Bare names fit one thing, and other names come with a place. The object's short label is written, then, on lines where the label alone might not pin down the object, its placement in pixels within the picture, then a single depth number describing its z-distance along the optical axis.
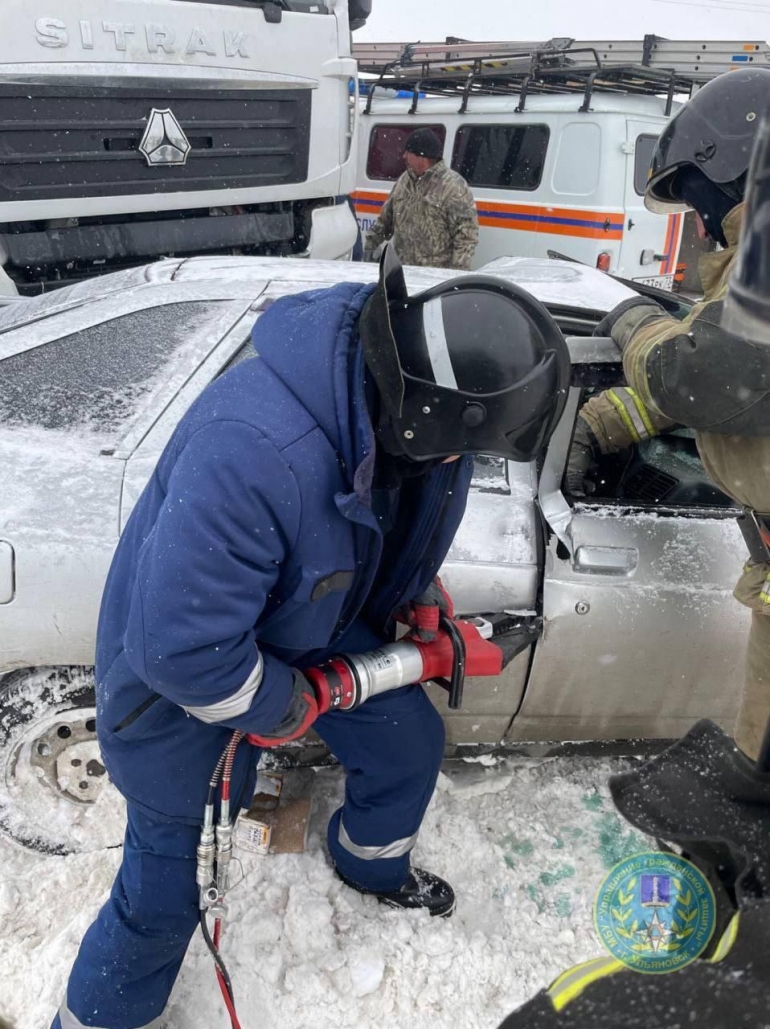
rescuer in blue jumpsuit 1.34
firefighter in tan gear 1.65
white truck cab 4.13
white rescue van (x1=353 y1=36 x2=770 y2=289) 6.84
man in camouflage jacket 6.07
